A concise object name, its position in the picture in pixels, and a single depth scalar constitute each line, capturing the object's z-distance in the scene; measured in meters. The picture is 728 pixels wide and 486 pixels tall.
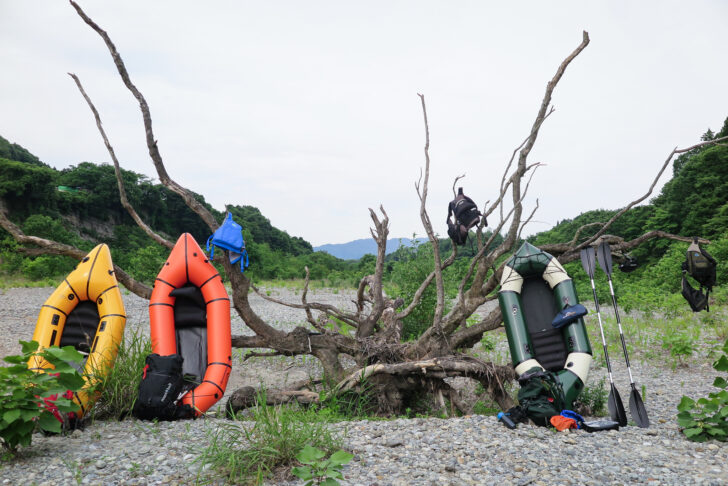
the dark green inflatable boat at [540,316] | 4.71
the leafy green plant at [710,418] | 3.38
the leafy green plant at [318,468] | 2.44
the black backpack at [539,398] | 3.88
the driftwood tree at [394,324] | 4.95
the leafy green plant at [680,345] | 6.58
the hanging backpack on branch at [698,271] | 4.68
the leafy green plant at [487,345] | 7.41
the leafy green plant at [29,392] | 2.80
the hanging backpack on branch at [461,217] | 5.37
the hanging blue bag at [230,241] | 4.95
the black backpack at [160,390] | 3.92
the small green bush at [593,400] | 4.89
